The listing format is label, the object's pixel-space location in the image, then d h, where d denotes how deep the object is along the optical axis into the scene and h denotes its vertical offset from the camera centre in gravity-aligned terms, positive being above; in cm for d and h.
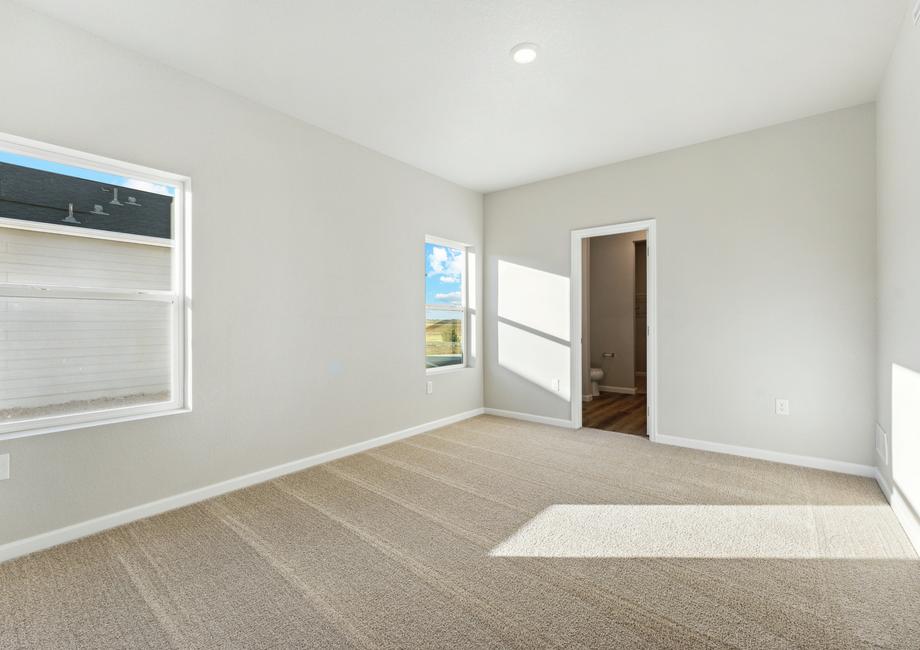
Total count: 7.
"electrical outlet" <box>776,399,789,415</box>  342 -66
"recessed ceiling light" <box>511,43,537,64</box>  245 +158
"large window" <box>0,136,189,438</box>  219 +21
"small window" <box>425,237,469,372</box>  466 +23
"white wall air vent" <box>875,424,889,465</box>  281 -80
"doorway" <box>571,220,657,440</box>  614 -2
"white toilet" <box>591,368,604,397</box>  645 -78
